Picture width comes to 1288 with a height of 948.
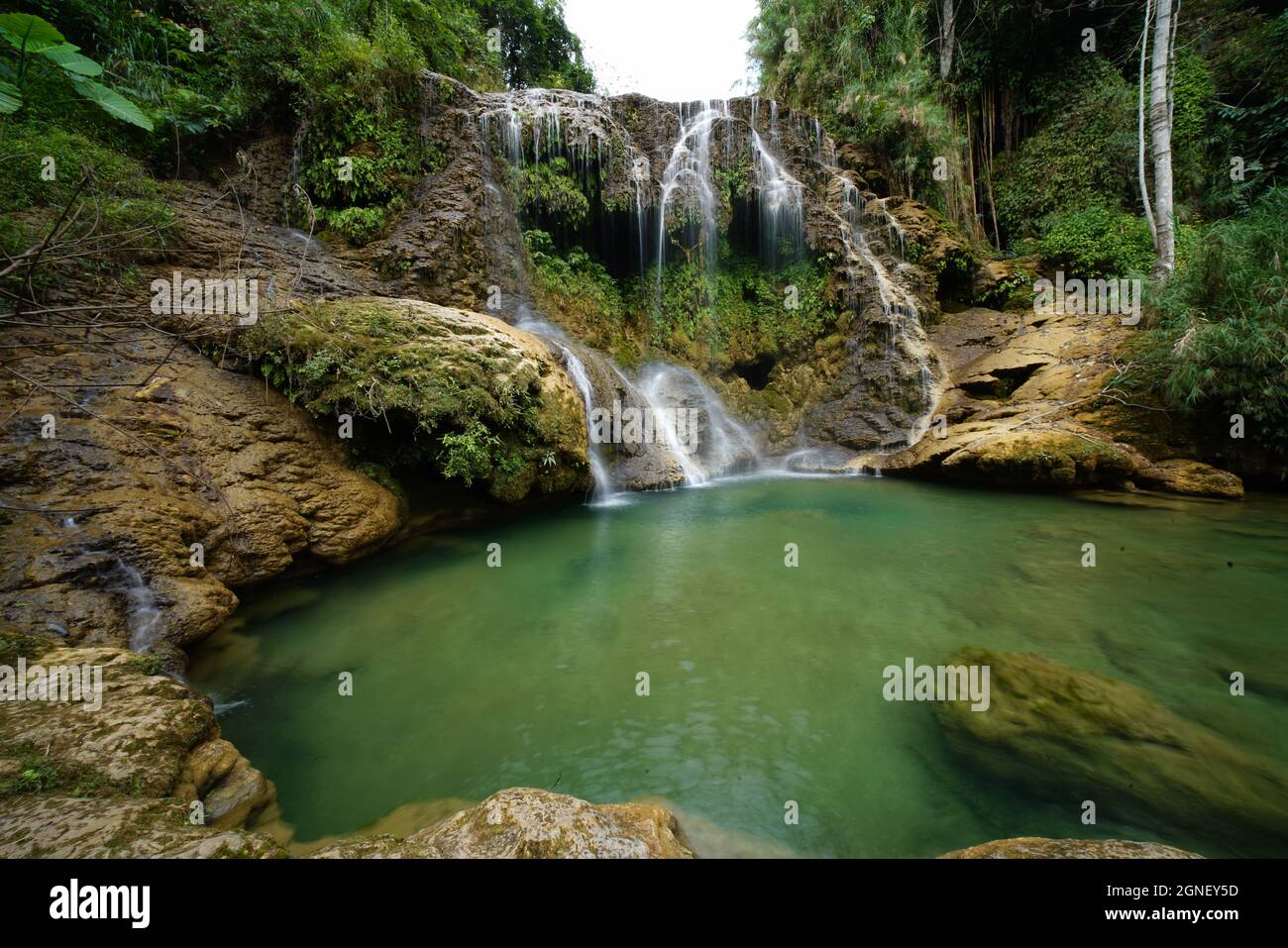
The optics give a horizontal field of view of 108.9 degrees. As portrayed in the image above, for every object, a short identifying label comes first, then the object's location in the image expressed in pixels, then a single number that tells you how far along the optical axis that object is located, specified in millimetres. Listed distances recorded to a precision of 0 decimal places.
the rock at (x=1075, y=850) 1594
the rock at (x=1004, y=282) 11656
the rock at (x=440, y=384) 5473
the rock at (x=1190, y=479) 6977
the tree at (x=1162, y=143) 9312
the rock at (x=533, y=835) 1670
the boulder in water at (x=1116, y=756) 2275
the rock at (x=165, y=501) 3351
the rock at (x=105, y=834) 1496
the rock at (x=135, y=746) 1984
